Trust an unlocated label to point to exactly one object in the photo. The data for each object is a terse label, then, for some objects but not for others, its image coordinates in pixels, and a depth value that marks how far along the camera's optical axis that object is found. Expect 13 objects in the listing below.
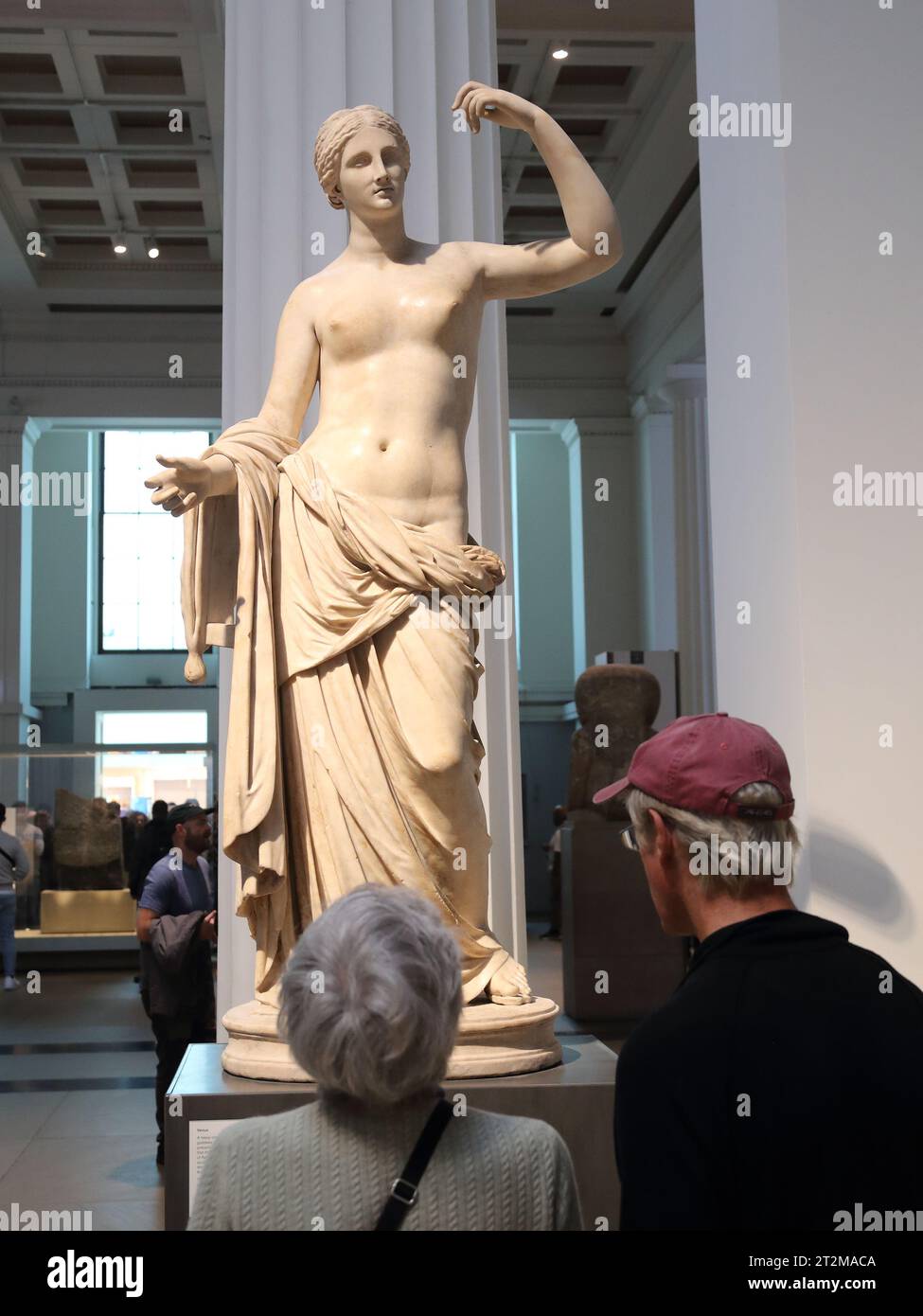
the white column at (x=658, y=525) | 20.97
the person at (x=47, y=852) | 16.00
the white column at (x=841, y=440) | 3.69
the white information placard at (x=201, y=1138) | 3.13
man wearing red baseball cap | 1.64
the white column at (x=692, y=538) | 18.67
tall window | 25.77
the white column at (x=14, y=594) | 20.48
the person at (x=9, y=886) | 12.65
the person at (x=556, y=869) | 15.65
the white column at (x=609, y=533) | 21.86
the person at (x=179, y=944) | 6.64
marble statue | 3.49
